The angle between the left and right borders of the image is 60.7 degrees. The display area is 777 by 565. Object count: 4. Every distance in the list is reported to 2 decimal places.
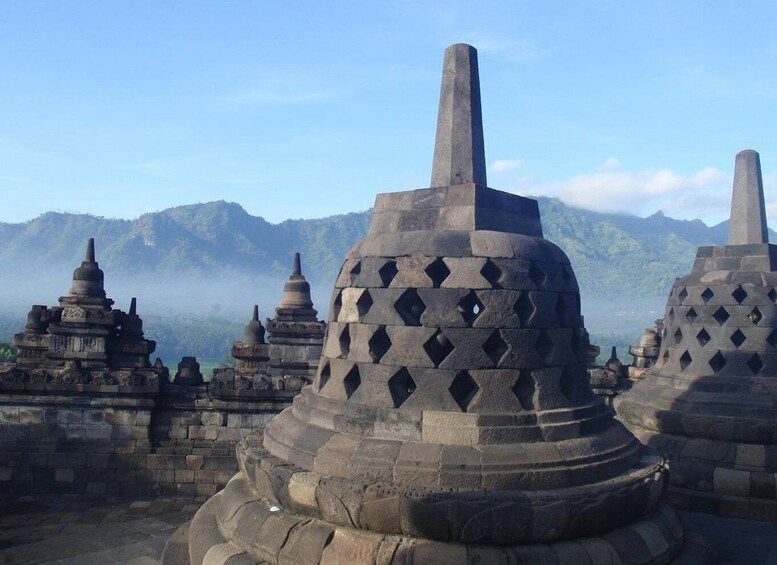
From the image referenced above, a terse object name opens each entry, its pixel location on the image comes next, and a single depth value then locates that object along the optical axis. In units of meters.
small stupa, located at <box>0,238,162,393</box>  9.32
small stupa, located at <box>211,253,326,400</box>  9.81
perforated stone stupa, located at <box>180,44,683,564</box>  3.68
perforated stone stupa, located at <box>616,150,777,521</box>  6.43
